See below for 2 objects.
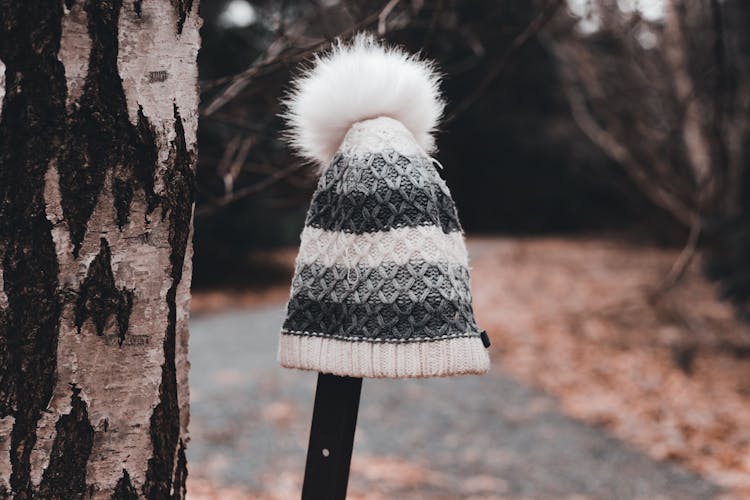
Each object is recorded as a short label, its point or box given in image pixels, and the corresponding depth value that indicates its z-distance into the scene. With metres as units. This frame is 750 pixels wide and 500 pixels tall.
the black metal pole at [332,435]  1.45
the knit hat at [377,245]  1.32
